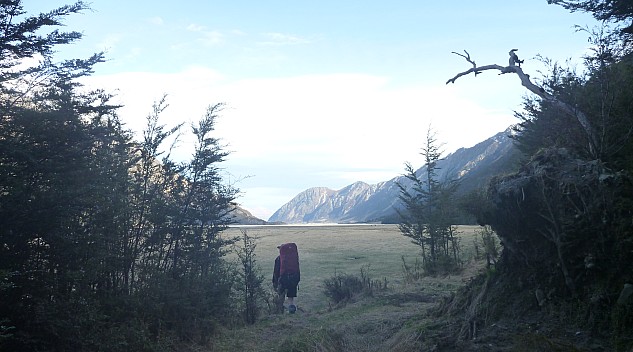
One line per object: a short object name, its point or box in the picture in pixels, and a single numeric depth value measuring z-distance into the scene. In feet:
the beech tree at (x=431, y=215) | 71.26
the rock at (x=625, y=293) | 17.07
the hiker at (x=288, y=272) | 46.60
